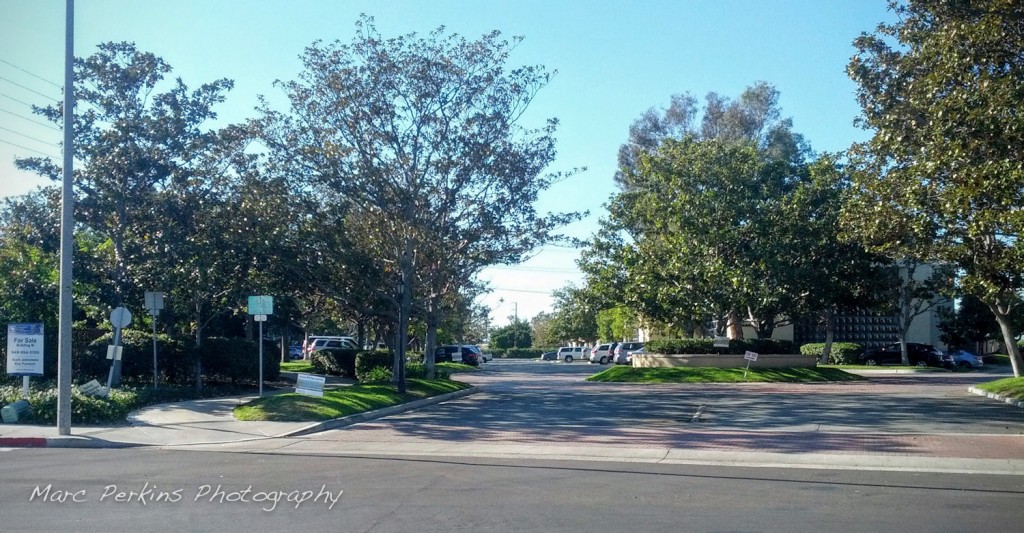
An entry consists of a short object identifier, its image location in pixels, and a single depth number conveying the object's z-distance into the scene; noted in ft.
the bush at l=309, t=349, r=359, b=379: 120.67
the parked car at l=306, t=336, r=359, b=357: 156.35
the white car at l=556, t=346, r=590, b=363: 250.57
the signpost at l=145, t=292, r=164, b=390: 75.56
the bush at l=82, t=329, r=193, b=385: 86.33
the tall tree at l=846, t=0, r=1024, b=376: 53.93
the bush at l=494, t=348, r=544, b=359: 324.39
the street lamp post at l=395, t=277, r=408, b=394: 83.56
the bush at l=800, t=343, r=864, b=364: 182.81
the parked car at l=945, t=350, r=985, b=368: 185.16
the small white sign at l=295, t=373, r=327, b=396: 70.59
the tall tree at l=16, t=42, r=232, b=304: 83.15
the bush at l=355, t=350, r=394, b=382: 110.55
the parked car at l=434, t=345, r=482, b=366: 191.22
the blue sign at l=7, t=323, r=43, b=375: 67.21
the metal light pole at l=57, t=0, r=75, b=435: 57.31
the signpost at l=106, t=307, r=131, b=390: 69.82
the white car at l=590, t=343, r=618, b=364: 204.87
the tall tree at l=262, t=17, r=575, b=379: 82.17
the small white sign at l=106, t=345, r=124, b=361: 70.23
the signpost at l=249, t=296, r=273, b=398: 74.90
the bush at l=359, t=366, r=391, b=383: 100.36
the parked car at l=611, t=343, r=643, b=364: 184.03
